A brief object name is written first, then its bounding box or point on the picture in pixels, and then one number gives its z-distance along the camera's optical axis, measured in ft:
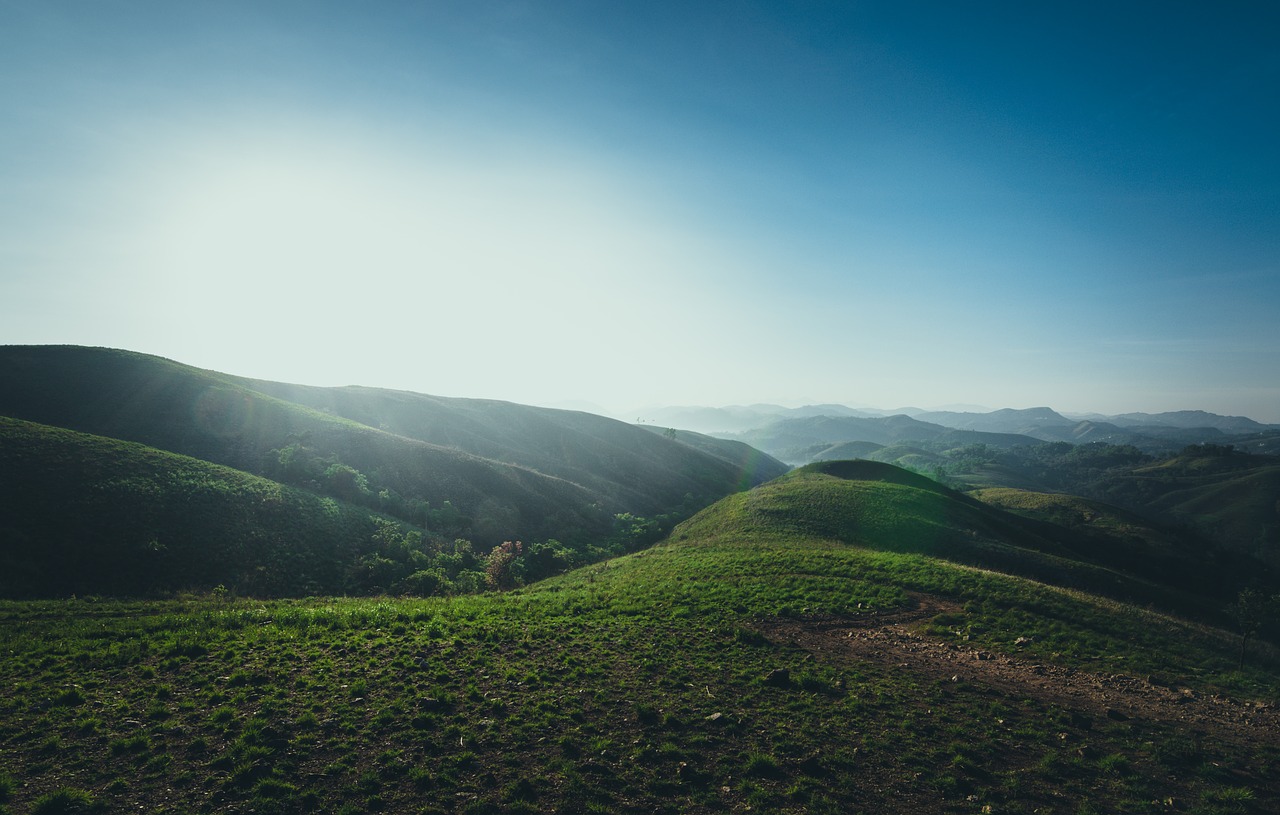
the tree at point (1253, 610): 75.46
